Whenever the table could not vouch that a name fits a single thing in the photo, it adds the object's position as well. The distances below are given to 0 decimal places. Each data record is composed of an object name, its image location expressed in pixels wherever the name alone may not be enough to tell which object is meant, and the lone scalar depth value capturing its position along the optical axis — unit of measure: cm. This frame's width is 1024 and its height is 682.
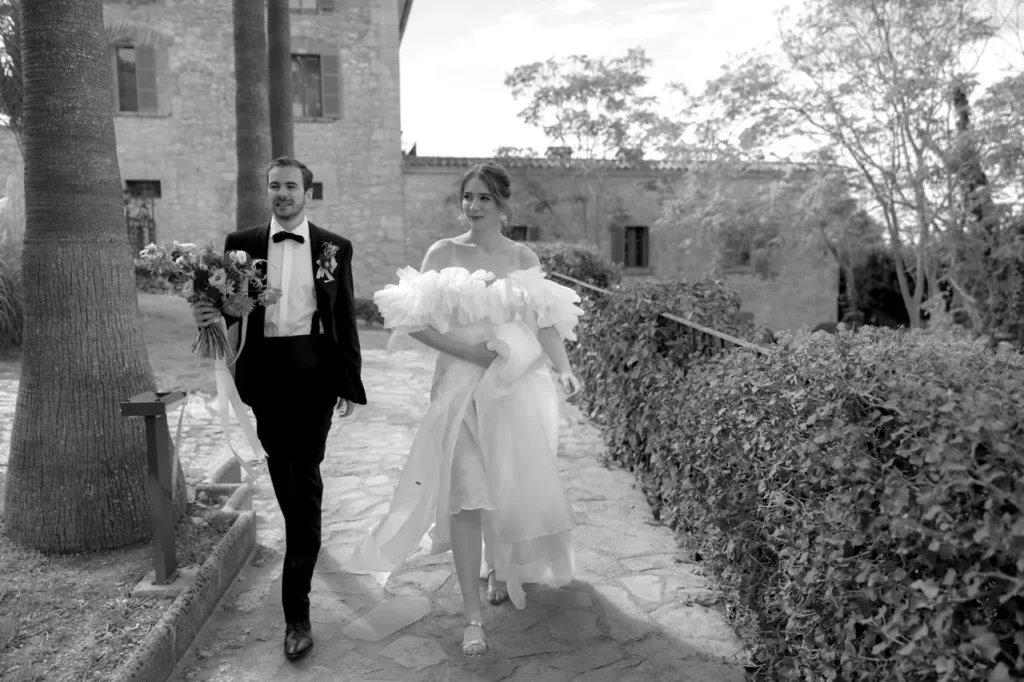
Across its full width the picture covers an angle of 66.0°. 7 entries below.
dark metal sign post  343
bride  346
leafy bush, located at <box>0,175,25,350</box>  1008
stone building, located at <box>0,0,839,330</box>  2008
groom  328
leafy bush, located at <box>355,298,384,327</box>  1854
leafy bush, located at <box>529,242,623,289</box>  1207
